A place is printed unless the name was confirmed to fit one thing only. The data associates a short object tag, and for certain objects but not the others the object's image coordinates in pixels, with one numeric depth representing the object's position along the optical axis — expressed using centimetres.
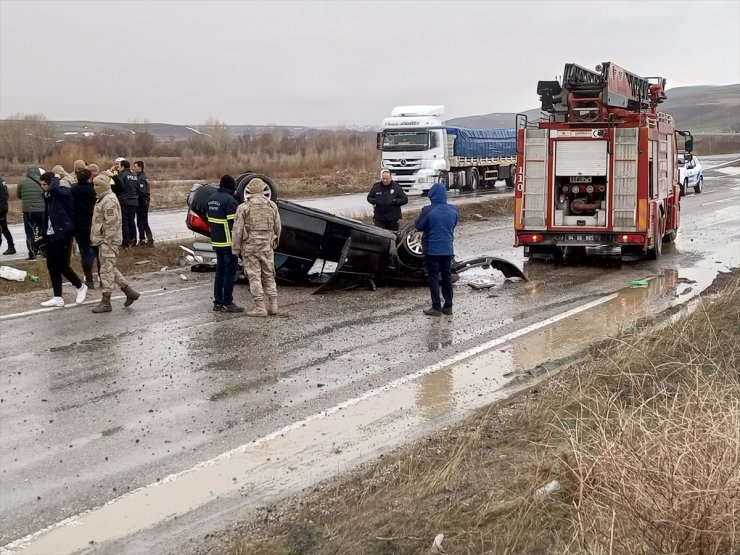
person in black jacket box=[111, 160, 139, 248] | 1502
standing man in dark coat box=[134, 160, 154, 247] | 1571
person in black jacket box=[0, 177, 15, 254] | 1583
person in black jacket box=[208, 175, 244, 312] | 1095
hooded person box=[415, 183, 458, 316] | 1074
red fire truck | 1439
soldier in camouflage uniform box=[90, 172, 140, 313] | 1088
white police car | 3161
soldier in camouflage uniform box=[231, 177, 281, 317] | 1056
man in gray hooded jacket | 1519
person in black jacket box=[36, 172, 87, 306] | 1133
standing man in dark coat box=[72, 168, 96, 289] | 1175
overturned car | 1216
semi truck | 3186
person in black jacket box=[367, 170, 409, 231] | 1477
